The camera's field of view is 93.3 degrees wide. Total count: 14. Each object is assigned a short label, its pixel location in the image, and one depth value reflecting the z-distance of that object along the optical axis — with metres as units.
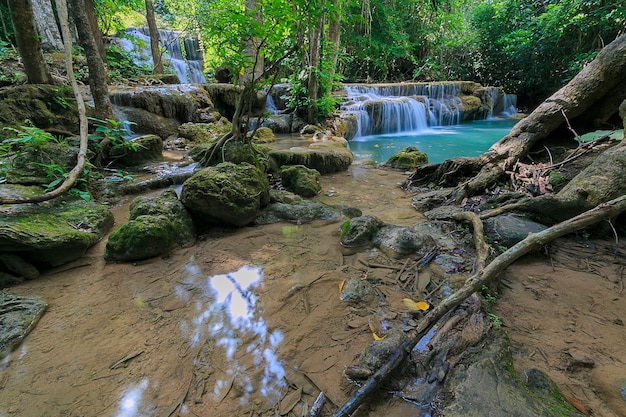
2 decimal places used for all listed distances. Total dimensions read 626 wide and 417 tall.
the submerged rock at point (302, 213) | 4.37
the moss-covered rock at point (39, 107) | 5.96
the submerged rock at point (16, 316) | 2.19
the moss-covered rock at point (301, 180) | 5.70
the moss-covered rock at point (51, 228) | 2.91
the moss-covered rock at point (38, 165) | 3.96
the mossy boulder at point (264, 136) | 9.29
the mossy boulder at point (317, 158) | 7.04
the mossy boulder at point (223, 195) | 3.94
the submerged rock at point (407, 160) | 7.75
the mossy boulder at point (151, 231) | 3.29
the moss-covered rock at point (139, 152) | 6.21
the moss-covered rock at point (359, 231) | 3.49
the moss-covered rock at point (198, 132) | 9.35
